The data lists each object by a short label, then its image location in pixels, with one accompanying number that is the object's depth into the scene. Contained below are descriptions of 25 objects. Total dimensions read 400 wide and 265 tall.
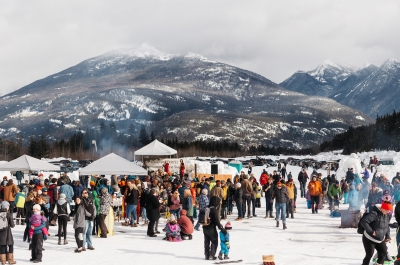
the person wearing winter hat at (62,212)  15.30
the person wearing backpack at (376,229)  10.51
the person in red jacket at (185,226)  16.80
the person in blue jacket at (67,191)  18.88
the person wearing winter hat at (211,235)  13.41
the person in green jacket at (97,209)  16.75
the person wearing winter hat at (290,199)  20.88
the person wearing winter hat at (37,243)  13.53
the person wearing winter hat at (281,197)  18.06
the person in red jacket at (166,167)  34.57
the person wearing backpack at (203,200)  17.41
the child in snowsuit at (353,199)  18.47
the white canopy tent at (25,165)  24.32
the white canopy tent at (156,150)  37.62
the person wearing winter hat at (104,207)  16.75
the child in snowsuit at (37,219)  13.45
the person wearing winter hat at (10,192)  20.05
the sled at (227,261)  13.11
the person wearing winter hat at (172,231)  16.59
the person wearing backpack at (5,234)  12.77
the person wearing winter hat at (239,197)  20.53
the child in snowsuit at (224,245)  13.45
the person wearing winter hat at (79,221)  14.70
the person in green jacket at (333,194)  21.75
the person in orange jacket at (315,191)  21.72
